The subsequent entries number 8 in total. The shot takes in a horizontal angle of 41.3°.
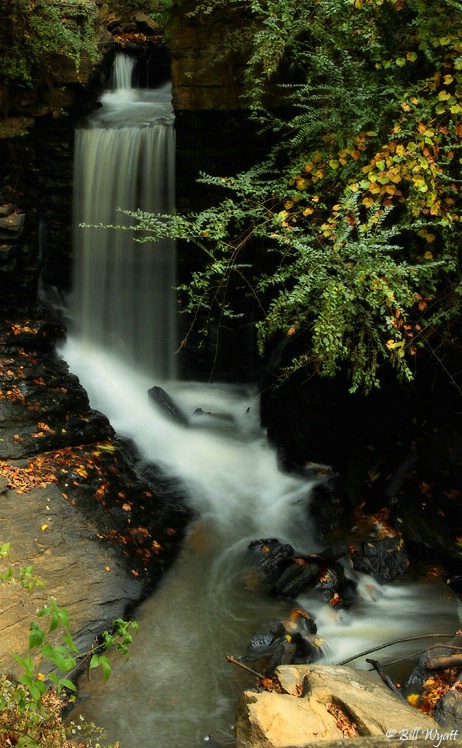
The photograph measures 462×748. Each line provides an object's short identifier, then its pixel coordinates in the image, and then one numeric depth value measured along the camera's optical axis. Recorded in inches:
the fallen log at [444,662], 165.5
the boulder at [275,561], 233.0
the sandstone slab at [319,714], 132.3
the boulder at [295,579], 219.9
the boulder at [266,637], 194.2
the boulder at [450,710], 141.0
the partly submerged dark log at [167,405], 323.0
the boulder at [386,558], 233.5
